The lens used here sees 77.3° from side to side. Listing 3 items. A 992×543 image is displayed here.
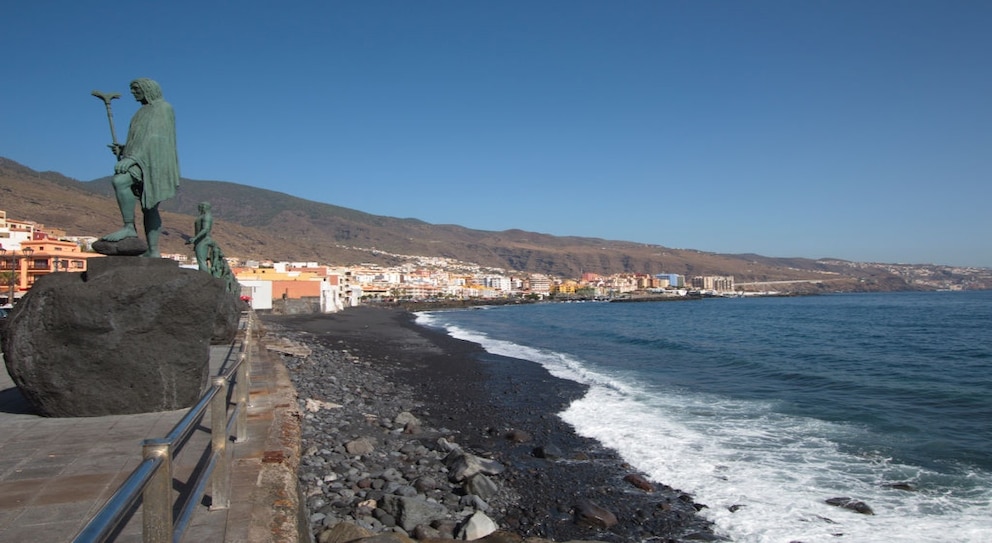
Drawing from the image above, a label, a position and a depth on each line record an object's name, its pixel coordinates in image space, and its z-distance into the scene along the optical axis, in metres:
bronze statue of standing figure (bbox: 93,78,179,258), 5.63
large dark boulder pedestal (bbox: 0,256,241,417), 4.76
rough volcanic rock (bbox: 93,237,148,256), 5.51
